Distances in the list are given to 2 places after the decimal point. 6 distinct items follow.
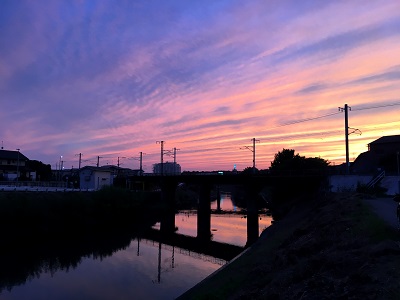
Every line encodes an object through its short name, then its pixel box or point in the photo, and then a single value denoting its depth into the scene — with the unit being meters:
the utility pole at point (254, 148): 102.55
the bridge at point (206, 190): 59.28
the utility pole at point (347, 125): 56.33
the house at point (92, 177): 94.19
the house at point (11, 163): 98.94
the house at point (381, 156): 84.38
